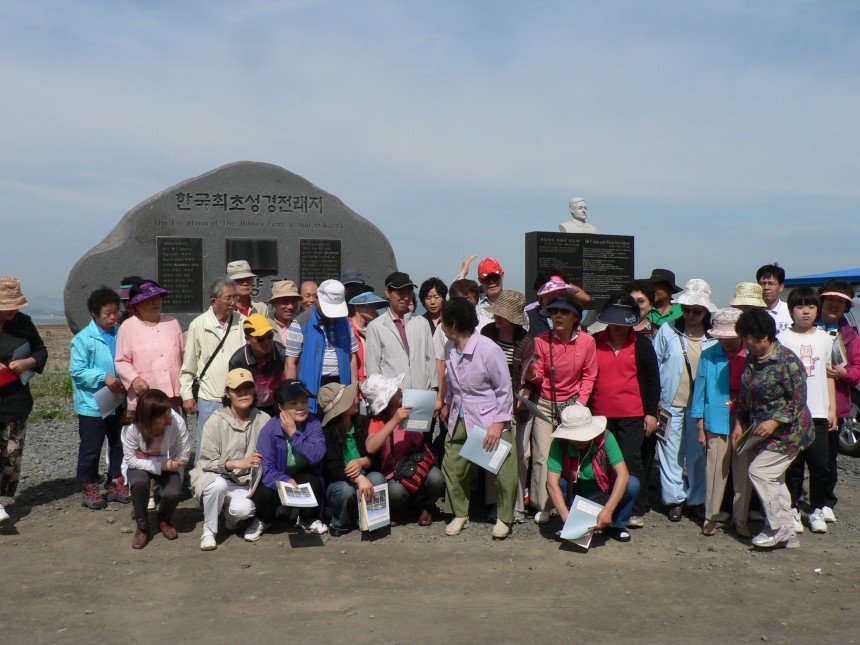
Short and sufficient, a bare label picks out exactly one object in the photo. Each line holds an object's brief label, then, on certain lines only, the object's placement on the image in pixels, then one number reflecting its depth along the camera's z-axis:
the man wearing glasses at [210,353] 5.30
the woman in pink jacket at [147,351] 5.24
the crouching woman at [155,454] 4.71
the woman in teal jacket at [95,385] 5.38
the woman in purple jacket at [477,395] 4.81
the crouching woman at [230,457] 4.70
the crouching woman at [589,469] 4.66
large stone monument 7.50
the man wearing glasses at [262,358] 5.09
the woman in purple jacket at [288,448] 4.73
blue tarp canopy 10.30
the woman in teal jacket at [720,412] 4.87
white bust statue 9.04
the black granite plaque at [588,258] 8.45
